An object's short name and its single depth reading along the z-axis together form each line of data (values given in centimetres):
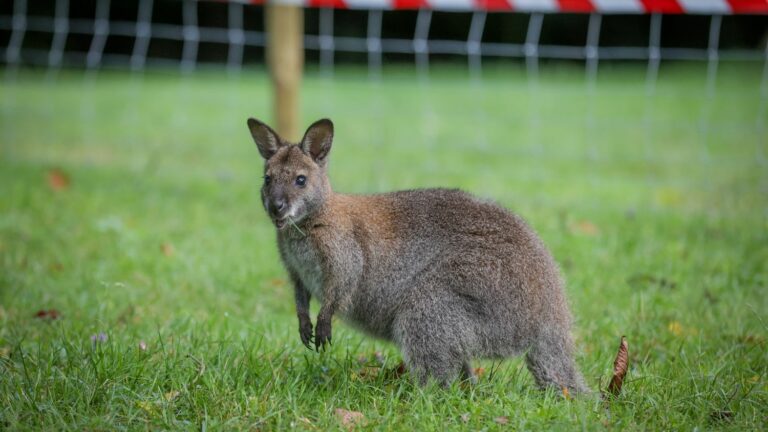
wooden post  1328
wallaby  662
